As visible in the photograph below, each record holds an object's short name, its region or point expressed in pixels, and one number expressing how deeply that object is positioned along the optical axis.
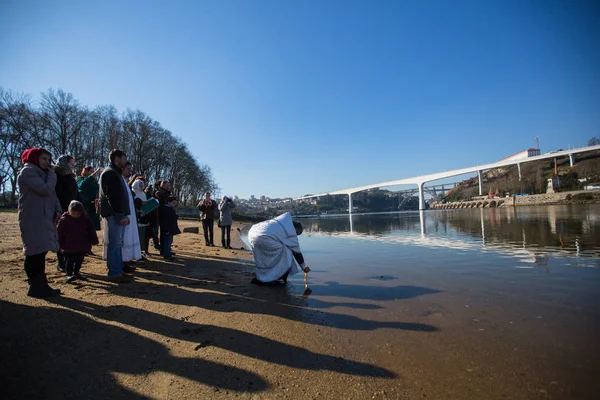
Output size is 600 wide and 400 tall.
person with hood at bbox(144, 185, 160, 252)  7.88
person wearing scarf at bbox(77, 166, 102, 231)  6.55
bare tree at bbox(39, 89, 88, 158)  30.92
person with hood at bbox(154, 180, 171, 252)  7.84
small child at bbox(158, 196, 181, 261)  7.45
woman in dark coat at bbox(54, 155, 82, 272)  5.47
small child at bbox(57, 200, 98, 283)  4.80
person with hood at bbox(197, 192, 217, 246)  10.27
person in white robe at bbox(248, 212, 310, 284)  5.28
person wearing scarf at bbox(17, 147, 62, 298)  3.79
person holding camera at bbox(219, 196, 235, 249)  10.51
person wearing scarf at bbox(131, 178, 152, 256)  6.56
